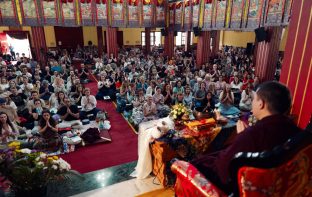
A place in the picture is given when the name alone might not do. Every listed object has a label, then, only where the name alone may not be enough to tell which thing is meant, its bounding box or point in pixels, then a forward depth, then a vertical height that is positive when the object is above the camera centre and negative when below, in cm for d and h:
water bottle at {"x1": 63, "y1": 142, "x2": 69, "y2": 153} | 494 -242
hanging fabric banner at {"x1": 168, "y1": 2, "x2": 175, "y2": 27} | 1395 +129
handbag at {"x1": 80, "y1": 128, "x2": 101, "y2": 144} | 530 -233
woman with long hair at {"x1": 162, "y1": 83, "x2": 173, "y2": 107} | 731 -193
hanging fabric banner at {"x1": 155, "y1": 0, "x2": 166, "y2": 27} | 1400 +128
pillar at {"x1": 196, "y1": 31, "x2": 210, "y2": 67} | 1222 -70
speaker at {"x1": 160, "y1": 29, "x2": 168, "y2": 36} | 1488 +19
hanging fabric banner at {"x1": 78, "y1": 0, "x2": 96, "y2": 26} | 1229 +116
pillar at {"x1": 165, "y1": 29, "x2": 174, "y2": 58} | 1484 -59
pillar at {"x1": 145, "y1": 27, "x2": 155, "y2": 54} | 1571 -37
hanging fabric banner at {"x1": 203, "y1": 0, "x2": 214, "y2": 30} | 1084 +101
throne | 131 -78
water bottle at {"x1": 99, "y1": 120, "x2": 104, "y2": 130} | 609 -240
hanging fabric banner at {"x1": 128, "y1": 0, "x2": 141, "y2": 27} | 1313 +123
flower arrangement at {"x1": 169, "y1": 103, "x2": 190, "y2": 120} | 401 -133
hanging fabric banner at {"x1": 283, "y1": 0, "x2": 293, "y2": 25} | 681 +74
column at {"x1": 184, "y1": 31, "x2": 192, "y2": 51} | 1842 -48
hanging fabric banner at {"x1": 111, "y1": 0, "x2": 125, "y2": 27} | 1282 +119
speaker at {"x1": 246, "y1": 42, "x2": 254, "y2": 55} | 1838 -100
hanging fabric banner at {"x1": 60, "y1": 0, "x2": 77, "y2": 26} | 1194 +112
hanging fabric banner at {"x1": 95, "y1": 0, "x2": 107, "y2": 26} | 1255 +117
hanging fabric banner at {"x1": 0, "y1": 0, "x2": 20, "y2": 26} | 1091 +96
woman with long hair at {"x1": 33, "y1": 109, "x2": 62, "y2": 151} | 489 -217
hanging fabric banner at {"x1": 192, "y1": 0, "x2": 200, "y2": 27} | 1178 +115
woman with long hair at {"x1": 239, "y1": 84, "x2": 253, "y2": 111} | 695 -193
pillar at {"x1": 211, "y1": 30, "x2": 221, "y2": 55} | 1438 -55
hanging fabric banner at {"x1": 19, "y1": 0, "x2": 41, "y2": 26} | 1124 +105
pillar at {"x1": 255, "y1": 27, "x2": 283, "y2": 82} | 790 -67
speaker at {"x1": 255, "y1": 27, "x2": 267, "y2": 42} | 792 +6
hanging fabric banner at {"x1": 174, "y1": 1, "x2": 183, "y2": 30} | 1331 +117
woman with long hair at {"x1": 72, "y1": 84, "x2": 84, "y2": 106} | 717 -193
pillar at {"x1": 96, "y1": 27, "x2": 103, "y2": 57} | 1689 -46
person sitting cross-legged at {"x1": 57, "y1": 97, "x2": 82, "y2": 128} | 615 -212
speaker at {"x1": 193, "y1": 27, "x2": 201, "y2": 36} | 1182 +27
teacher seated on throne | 139 -54
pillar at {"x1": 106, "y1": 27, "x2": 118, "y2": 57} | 1342 -33
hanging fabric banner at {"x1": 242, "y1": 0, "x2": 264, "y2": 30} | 804 +77
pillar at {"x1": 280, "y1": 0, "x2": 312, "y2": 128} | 310 -35
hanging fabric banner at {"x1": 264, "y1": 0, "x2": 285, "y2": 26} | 714 +76
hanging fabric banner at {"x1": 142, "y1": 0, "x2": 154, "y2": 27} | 1350 +129
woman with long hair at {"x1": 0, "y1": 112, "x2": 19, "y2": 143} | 475 -202
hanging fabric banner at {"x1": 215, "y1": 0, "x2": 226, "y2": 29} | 994 +95
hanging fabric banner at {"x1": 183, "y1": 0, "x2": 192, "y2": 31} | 1251 +106
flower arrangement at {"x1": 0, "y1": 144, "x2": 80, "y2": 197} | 289 -175
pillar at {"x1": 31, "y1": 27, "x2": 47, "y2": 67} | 1209 -55
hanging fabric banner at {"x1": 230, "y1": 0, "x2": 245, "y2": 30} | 894 +87
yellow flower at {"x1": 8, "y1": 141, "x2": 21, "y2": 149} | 340 -164
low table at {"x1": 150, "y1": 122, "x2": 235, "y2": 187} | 349 -175
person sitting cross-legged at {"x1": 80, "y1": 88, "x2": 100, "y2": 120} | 665 -203
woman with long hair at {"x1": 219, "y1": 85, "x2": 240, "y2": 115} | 665 -196
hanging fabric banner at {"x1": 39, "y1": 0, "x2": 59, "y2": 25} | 1155 +111
